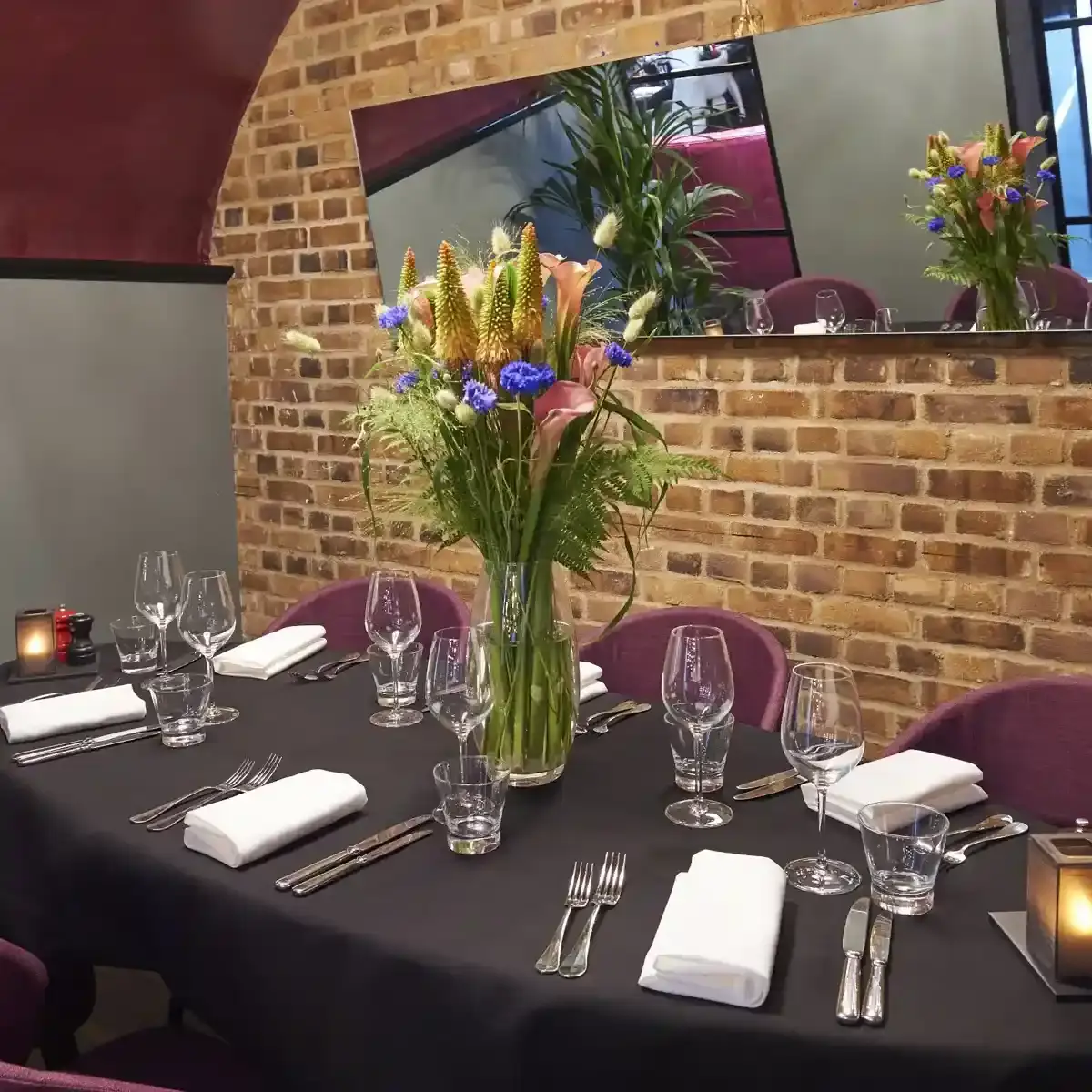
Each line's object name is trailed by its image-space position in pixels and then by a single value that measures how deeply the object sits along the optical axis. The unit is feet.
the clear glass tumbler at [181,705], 5.58
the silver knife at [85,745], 5.47
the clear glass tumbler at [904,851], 3.95
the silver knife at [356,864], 4.18
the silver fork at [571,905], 3.64
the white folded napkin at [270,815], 4.42
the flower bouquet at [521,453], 4.72
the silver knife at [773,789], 4.91
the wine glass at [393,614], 6.04
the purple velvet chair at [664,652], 7.04
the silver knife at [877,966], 3.37
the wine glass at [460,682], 4.86
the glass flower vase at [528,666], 4.99
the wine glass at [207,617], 6.11
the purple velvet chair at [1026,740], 5.71
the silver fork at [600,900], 3.62
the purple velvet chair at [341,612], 8.30
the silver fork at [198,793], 4.82
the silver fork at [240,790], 4.75
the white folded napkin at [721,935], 3.46
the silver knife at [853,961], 3.39
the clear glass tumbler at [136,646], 6.78
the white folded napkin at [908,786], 4.66
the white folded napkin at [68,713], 5.77
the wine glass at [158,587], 6.59
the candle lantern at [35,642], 6.89
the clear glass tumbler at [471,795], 4.50
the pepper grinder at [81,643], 6.97
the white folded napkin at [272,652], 6.78
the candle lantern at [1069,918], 3.49
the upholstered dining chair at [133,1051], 3.92
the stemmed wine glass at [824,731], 4.29
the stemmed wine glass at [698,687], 4.72
